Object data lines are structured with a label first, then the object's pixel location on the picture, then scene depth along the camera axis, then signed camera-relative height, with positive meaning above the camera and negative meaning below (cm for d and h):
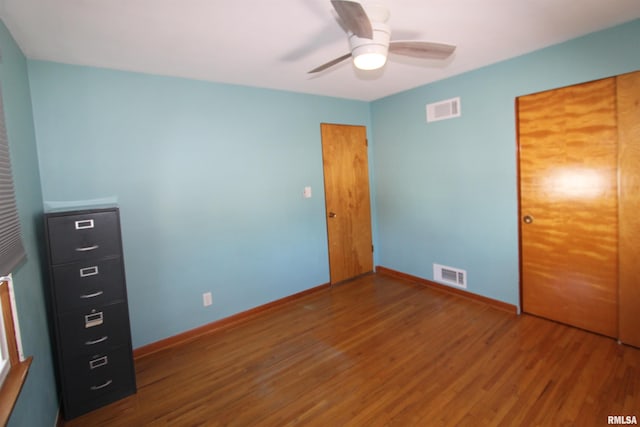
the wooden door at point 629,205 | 220 -22
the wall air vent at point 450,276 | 341 -103
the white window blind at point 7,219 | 129 -2
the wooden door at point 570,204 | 239 -22
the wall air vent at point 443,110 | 325 +84
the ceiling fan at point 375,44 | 144 +79
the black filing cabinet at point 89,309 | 190 -65
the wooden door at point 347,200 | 382 -10
